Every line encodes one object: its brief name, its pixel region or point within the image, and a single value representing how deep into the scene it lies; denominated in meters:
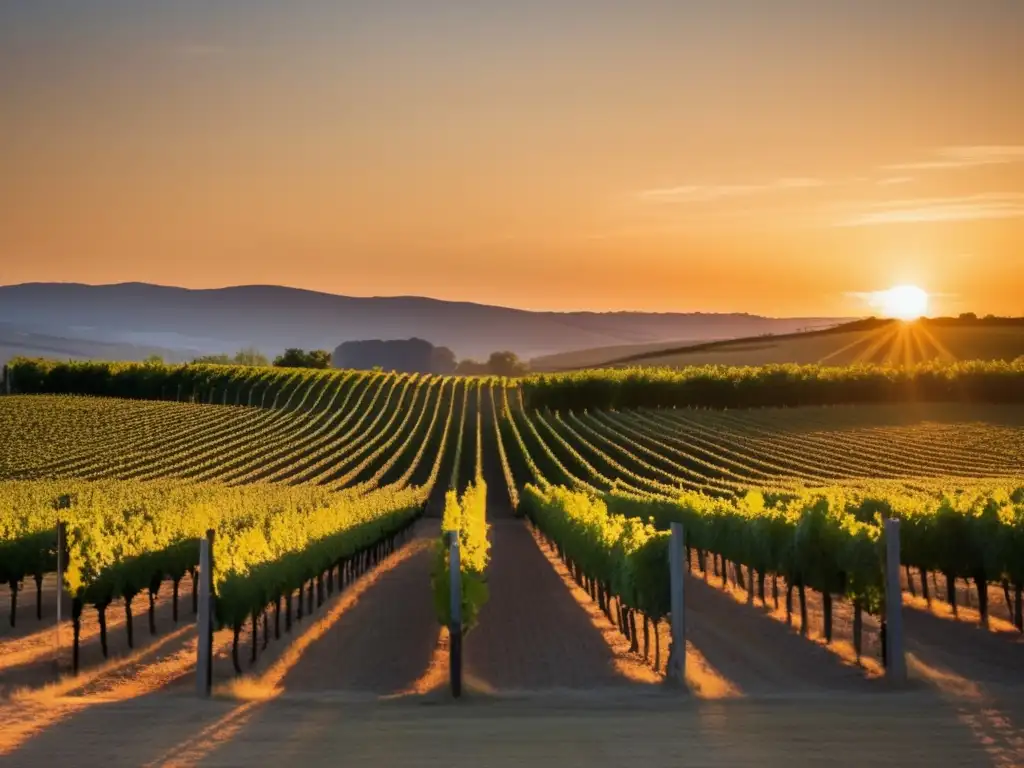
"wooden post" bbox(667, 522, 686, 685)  15.30
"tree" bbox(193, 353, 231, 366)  166.38
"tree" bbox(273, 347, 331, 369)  161.25
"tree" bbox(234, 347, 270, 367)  183.88
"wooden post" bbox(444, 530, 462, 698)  14.70
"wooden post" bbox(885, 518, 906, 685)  15.45
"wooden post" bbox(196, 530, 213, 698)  15.16
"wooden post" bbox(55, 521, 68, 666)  17.83
